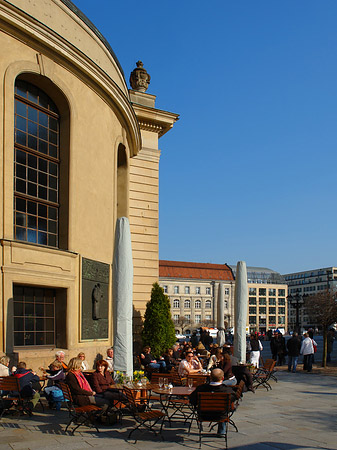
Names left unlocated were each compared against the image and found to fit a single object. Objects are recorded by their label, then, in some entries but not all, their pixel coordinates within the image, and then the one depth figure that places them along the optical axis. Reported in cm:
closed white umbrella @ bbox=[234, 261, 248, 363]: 1742
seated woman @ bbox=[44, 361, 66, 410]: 1190
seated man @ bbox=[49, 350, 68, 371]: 1328
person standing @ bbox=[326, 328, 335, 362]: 2848
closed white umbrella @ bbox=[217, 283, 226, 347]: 2753
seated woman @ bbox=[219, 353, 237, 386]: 1095
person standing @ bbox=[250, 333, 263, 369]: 2020
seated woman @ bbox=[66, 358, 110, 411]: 984
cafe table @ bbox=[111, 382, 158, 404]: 1013
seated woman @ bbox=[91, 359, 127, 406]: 1018
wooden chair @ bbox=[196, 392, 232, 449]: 887
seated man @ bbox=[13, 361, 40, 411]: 1098
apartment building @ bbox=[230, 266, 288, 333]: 14788
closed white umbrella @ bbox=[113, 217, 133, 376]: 1119
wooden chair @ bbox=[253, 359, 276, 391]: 1580
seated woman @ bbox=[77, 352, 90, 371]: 1356
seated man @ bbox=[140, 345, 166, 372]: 1609
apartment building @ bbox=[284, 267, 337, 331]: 17888
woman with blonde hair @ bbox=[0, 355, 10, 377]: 1156
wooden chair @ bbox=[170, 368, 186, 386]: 1297
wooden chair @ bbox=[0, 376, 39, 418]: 1082
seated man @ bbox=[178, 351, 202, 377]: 1391
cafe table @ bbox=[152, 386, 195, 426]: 1009
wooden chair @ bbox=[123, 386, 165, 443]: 909
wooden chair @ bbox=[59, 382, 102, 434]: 943
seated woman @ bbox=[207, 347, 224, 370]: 1414
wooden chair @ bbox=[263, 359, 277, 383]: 1660
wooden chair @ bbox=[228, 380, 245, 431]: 1110
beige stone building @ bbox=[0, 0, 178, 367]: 1453
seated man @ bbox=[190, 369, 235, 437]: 924
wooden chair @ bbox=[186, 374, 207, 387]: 1179
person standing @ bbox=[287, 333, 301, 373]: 2157
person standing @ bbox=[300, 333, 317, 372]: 2128
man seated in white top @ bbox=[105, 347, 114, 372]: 1499
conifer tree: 2283
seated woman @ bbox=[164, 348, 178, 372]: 1672
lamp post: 3985
